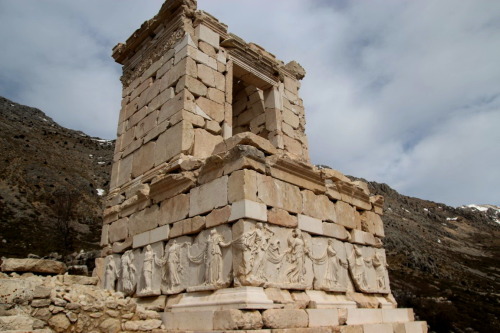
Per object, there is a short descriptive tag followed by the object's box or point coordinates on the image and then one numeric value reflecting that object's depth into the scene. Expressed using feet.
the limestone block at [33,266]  20.38
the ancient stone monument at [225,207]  17.21
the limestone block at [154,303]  19.42
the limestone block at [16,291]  15.65
